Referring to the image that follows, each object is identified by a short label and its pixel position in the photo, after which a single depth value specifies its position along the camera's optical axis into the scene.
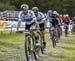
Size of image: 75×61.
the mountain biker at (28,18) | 13.08
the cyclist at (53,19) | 19.23
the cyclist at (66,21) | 34.89
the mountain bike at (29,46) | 12.58
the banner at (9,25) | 36.50
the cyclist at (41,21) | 15.84
